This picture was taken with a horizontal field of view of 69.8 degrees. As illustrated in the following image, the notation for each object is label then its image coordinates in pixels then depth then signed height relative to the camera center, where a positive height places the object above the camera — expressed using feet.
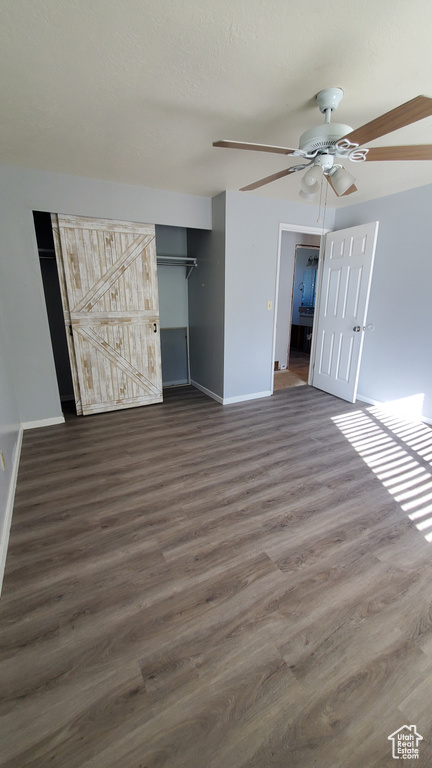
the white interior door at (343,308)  12.25 -0.58
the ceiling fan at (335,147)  5.18 +2.57
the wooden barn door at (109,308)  11.10 -0.58
